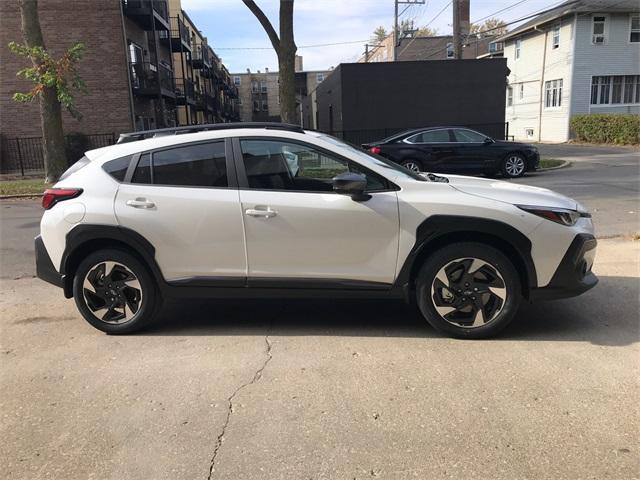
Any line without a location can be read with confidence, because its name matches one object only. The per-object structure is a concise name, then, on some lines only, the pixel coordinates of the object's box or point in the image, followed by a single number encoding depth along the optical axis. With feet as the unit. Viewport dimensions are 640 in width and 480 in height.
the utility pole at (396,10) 134.28
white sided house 107.69
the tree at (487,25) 247.56
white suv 13.34
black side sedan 49.26
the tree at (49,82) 49.79
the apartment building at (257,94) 339.36
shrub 92.43
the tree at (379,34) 273.13
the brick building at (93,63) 72.64
